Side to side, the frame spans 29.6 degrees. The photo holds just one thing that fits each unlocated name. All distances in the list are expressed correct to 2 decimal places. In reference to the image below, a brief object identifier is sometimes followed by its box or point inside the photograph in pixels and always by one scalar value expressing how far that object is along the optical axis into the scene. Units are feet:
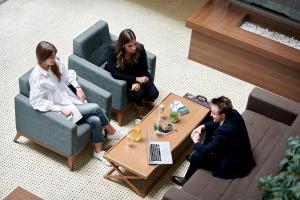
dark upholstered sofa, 15.74
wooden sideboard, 21.45
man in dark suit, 16.06
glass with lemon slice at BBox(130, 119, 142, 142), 17.54
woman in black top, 18.39
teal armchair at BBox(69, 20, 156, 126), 18.99
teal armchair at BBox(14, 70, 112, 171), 16.96
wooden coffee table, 16.81
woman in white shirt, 16.85
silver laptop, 16.96
